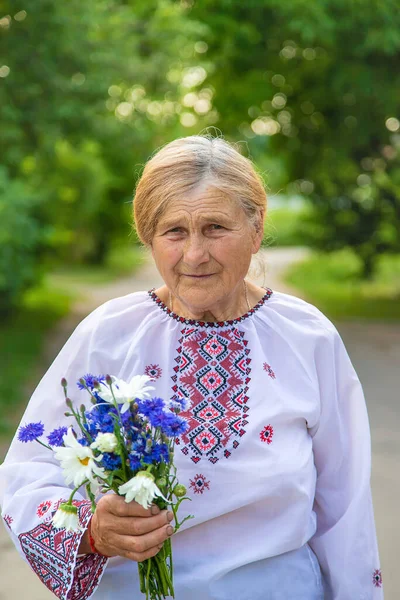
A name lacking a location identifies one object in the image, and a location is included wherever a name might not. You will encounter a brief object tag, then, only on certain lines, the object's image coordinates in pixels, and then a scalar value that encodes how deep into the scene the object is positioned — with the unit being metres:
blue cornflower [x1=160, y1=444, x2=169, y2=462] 1.67
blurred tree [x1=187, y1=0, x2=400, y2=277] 10.33
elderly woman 2.06
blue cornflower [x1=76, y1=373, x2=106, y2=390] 1.74
